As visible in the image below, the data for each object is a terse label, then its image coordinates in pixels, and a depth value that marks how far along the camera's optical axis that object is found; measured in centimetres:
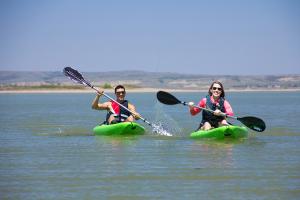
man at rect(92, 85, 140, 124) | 1970
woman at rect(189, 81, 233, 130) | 1789
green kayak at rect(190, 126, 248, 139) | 1789
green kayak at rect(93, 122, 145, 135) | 1952
